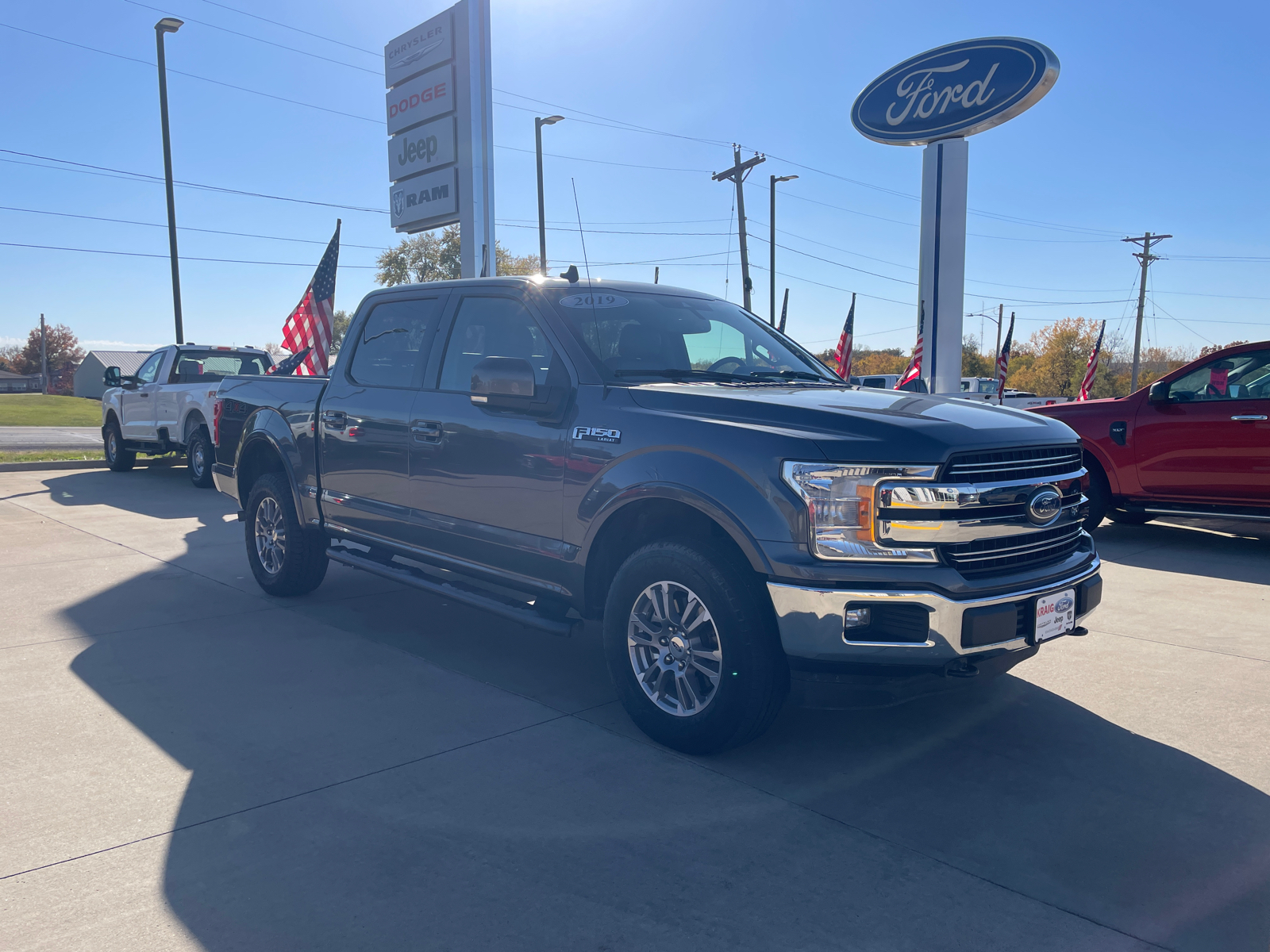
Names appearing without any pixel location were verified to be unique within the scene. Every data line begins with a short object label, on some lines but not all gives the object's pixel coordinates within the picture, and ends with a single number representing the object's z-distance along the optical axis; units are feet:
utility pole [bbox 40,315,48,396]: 299.58
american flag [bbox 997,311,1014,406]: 63.80
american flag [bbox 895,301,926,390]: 50.16
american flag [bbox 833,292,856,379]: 56.13
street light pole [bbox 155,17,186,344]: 65.98
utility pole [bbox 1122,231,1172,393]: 190.29
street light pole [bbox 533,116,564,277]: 61.16
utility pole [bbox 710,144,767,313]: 108.32
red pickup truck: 25.82
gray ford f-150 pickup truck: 10.95
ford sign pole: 50.90
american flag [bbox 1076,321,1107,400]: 60.15
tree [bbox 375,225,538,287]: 212.43
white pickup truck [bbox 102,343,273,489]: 42.32
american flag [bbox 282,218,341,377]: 44.93
